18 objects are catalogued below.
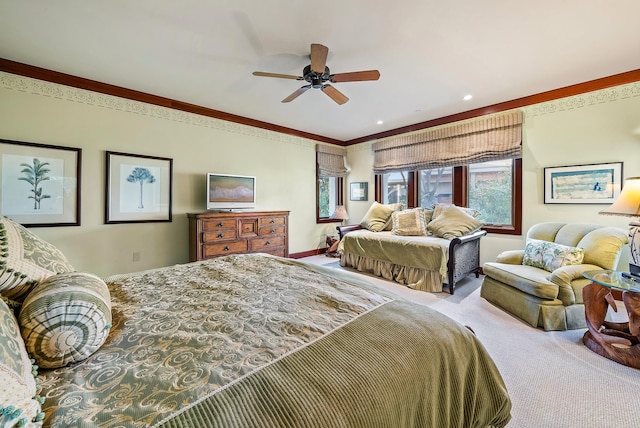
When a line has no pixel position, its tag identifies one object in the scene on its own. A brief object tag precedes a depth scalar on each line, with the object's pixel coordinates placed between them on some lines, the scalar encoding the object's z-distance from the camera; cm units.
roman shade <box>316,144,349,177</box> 564
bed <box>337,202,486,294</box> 336
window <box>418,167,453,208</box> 460
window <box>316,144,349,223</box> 568
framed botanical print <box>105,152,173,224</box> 329
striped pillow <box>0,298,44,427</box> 47
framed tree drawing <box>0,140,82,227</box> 271
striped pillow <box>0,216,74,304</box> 88
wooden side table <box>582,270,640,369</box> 181
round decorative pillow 72
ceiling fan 235
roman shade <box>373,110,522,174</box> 377
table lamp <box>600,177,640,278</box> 206
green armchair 228
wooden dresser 360
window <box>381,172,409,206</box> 525
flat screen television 395
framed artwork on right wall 305
